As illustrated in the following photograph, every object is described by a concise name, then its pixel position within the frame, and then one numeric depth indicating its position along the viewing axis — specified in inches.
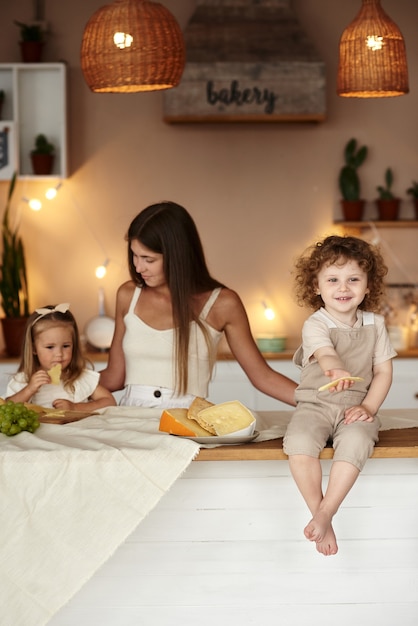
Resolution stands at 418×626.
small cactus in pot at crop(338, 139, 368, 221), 201.2
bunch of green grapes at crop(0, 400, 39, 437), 93.7
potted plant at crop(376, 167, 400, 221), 201.0
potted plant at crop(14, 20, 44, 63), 195.2
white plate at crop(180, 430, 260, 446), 90.3
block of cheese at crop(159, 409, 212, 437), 91.0
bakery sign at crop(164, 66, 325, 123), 184.1
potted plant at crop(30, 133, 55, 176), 196.1
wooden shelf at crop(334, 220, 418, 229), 200.3
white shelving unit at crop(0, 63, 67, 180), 194.7
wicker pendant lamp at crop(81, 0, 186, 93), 109.9
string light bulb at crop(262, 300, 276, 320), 204.7
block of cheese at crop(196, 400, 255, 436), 91.8
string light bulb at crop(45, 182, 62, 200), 203.2
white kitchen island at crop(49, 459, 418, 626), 92.0
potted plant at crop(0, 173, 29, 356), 193.6
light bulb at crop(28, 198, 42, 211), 203.3
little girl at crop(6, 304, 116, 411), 121.0
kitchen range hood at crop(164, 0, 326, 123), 183.9
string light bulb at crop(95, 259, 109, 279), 204.7
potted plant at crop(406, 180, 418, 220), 201.9
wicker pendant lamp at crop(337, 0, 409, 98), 119.6
